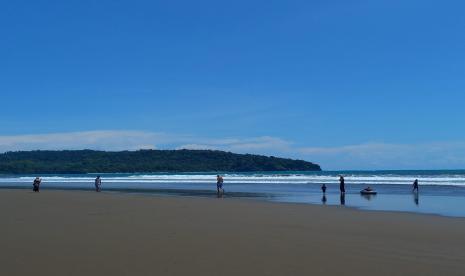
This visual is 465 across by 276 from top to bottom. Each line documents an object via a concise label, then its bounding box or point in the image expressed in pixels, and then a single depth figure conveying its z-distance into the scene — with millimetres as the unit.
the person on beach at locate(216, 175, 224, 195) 29933
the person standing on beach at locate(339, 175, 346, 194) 29361
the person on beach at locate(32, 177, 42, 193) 34188
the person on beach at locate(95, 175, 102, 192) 36719
